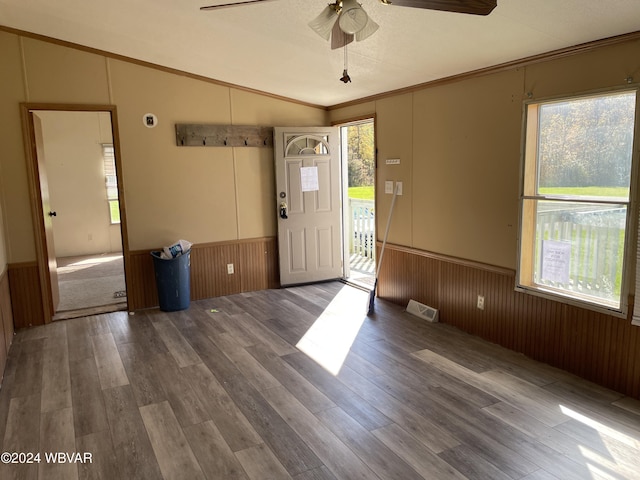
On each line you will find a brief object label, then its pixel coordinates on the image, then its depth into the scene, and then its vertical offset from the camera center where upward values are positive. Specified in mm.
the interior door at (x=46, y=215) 4562 -302
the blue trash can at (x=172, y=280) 4773 -1024
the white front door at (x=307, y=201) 5512 -263
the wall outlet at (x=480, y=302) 3895 -1079
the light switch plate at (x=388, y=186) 4908 -93
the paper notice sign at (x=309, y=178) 5586 +16
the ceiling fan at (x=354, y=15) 1862 +718
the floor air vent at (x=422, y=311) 4359 -1310
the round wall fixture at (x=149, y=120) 4825 +670
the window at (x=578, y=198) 2883 -172
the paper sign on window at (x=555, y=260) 3244 -628
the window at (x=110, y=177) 8227 +136
